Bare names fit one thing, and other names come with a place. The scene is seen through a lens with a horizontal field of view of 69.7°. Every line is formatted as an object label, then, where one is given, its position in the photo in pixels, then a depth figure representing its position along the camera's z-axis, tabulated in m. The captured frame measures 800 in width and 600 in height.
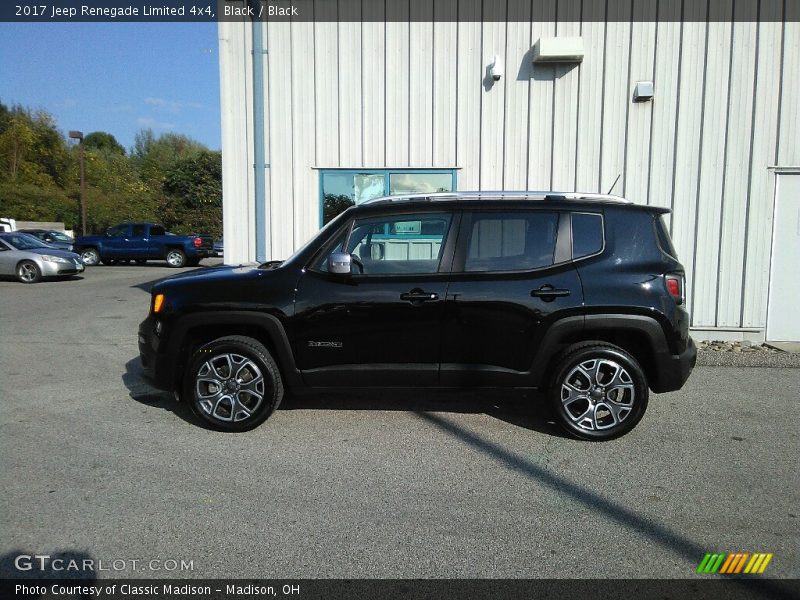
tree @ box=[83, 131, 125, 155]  70.06
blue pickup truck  23.67
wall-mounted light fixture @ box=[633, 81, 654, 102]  8.41
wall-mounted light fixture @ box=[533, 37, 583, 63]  8.39
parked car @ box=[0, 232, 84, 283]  16.39
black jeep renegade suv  4.44
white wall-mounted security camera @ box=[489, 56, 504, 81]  8.59
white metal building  8.45
